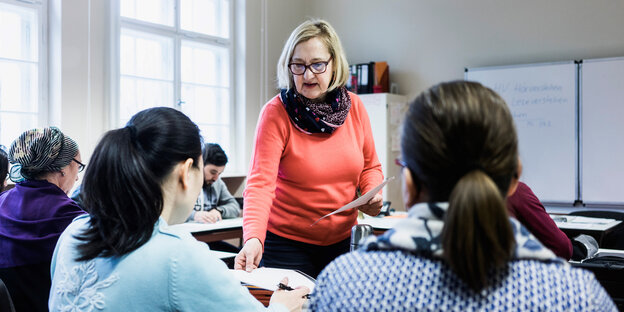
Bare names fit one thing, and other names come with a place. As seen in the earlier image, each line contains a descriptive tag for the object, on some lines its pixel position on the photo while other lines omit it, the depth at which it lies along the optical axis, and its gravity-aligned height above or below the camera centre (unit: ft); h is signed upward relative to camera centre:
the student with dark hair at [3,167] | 8.57 -0.32
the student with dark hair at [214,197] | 13.99 -1.36
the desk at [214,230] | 12.54 -1.89
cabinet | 18.71 +0.84
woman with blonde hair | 5.75 -0.11
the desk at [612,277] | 6.68 -1.54
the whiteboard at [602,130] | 15.96 +0.52
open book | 4.74 -1.19
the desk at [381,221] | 12.26 -1.73
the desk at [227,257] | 9.46 -1.85
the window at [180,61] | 16.97 +2.80
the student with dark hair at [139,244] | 3.57 -0.64
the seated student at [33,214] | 6.72 -0.84
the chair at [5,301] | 5.33 -1.46
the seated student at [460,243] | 2.28 -0.40
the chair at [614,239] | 12.23 -1.96
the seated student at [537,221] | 6.95 -0.91
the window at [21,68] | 14.47 +2.03
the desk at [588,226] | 11.58 -1.63
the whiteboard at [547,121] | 16.58 +0.82
